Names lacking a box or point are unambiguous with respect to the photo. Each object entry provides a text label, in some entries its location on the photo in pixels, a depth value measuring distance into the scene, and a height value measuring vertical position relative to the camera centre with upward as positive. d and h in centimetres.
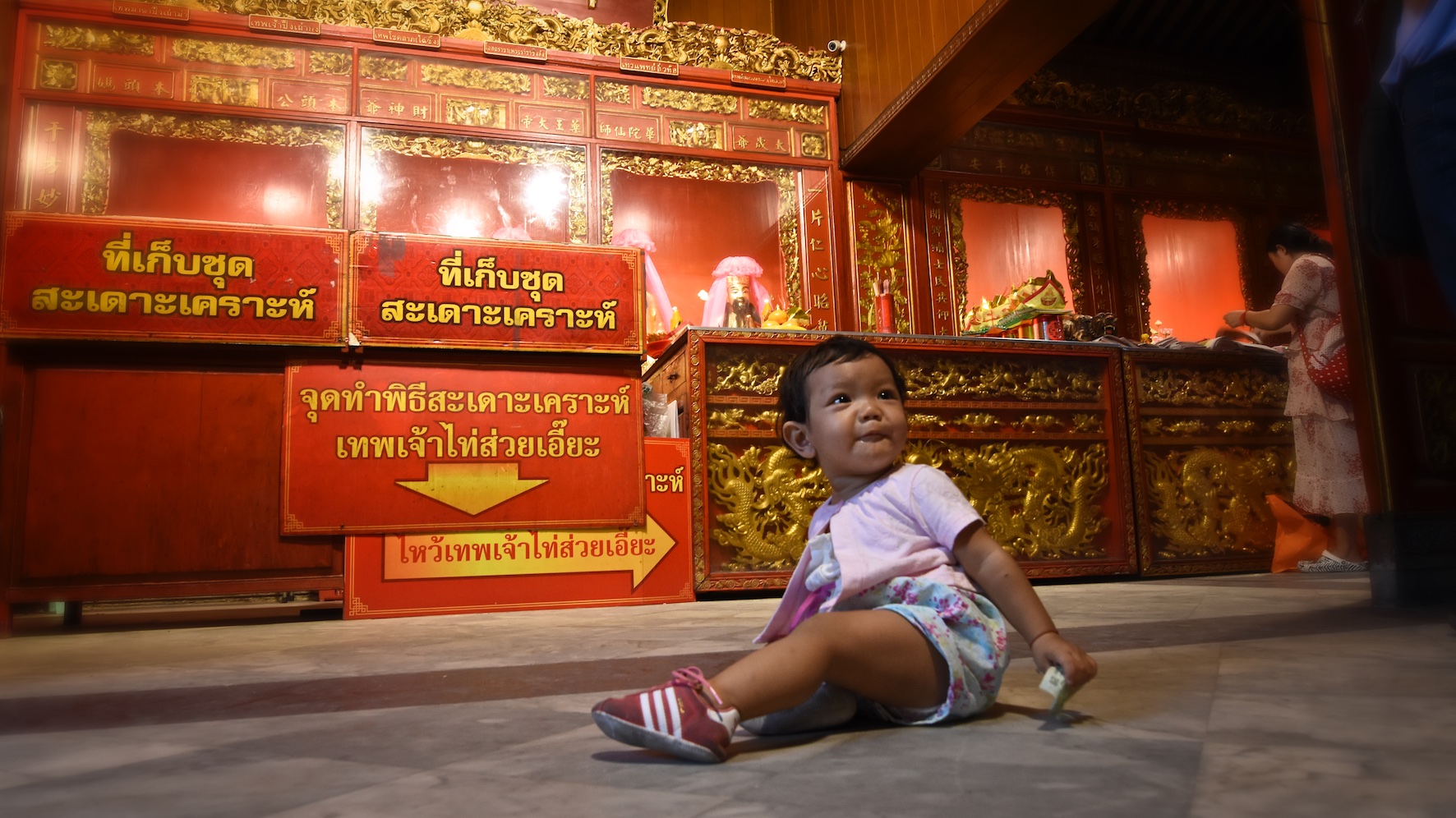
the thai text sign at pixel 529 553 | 304 -7
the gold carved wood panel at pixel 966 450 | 345 +28
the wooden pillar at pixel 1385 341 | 231 +43
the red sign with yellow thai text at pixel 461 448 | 302 +31
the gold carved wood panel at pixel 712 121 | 586 +274
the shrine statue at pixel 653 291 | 582 +159
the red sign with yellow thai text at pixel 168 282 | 287 +88
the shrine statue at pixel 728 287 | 573 +157
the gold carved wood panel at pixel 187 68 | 505 +280
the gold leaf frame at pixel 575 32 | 544 +324
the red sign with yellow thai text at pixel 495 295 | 312 +86
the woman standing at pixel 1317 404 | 383 +43
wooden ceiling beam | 390 +223
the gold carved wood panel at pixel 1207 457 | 396 +23
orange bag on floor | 396 -16
